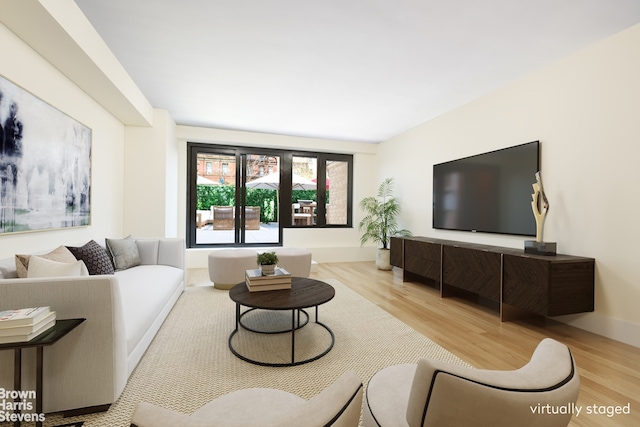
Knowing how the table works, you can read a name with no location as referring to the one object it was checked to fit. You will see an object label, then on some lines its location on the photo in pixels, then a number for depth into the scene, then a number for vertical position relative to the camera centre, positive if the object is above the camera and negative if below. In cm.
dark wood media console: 251 -64
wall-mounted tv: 316 +29
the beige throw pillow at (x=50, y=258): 181 -36
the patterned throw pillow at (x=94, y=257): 250 -44
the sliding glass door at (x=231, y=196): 566 +29
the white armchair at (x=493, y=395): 64 -42
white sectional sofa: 145 -73
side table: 124 -61
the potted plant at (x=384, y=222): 536 -19
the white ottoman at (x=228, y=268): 383 -78
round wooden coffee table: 203 -67
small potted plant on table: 249 -46
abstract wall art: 205 +37
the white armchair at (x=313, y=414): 56 -41
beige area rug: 168 -109
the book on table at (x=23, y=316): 124 -49
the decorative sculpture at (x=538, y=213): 283 +2
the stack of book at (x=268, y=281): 236 -59
